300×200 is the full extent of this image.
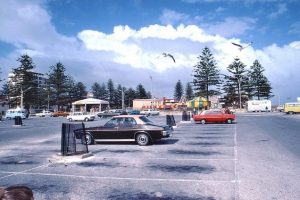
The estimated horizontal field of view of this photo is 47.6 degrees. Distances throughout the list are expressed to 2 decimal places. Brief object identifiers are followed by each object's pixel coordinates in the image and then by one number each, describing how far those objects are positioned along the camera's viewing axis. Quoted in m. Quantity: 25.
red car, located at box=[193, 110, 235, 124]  34.66
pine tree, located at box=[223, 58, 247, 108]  91.62
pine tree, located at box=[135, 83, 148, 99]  154.66
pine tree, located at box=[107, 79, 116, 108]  142.00
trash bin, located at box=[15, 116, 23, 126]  37.91
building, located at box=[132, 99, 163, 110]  104.22
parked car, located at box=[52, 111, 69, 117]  79.06
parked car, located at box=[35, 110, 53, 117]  83.25
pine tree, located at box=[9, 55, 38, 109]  92.44
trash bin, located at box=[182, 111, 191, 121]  36.97
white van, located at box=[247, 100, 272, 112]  82.75
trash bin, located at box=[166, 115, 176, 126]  26.85
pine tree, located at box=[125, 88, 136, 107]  152.38
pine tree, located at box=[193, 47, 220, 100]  84.94
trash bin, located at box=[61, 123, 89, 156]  12.30
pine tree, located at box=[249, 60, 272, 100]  94.31
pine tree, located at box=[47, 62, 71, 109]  102.31
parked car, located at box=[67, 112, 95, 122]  51.25
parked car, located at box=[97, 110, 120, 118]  61.90
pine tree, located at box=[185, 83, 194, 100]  161.51
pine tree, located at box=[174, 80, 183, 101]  160.88
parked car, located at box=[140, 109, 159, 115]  70.57
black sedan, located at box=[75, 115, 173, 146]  16.48
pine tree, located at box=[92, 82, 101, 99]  143.25
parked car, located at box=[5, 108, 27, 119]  68.19
